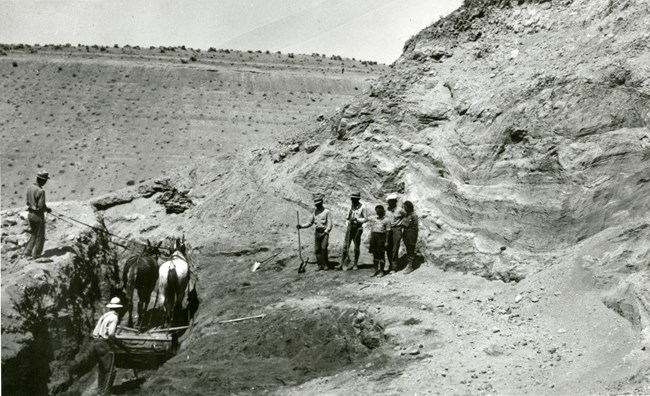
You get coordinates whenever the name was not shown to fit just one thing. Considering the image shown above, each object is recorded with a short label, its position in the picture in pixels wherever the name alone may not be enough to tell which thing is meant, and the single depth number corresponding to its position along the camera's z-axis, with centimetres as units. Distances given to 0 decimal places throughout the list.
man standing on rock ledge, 1163
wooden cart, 1005
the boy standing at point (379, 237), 1191
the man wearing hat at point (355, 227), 1234
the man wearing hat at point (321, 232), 1266
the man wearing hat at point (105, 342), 979
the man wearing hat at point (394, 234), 1170
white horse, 1184
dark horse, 1241
